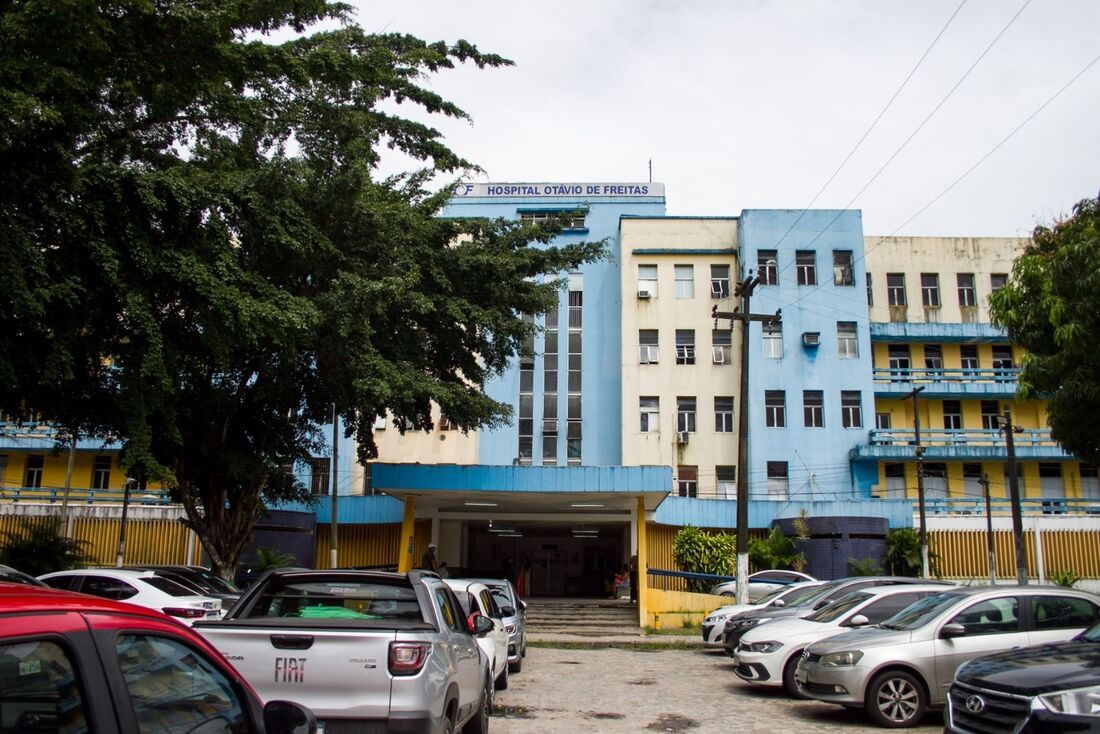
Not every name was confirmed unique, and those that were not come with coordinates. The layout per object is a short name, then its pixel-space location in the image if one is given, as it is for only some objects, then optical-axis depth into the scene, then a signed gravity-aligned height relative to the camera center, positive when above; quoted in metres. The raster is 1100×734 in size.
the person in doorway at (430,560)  22.89 -0.17
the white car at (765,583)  25.70 -0.69
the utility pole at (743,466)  21.58 +2.04
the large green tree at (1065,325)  12.77 +3.33
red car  2.46 -0.34
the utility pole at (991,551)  32.06 +0.31
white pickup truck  5.94 -0.72
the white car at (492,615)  11.73 -0.86
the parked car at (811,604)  15.84 -0.76
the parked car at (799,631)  12.45 -0.95
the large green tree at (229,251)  10.94 +4.32
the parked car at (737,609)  18.70 -1.04
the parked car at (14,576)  10.71 -0.32
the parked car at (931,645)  10.30 -0.91
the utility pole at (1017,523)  27.90 +1.08
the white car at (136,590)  13.52 -0.59
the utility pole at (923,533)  30.70 +0.85
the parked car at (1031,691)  5.92 -0.90
